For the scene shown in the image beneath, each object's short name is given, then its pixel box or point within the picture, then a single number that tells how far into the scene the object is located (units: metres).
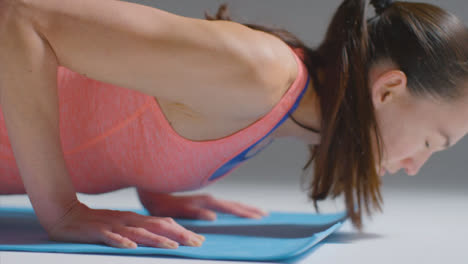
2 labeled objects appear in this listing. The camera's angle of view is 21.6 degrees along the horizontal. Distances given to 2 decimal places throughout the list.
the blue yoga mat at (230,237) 1.35
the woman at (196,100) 1.37
